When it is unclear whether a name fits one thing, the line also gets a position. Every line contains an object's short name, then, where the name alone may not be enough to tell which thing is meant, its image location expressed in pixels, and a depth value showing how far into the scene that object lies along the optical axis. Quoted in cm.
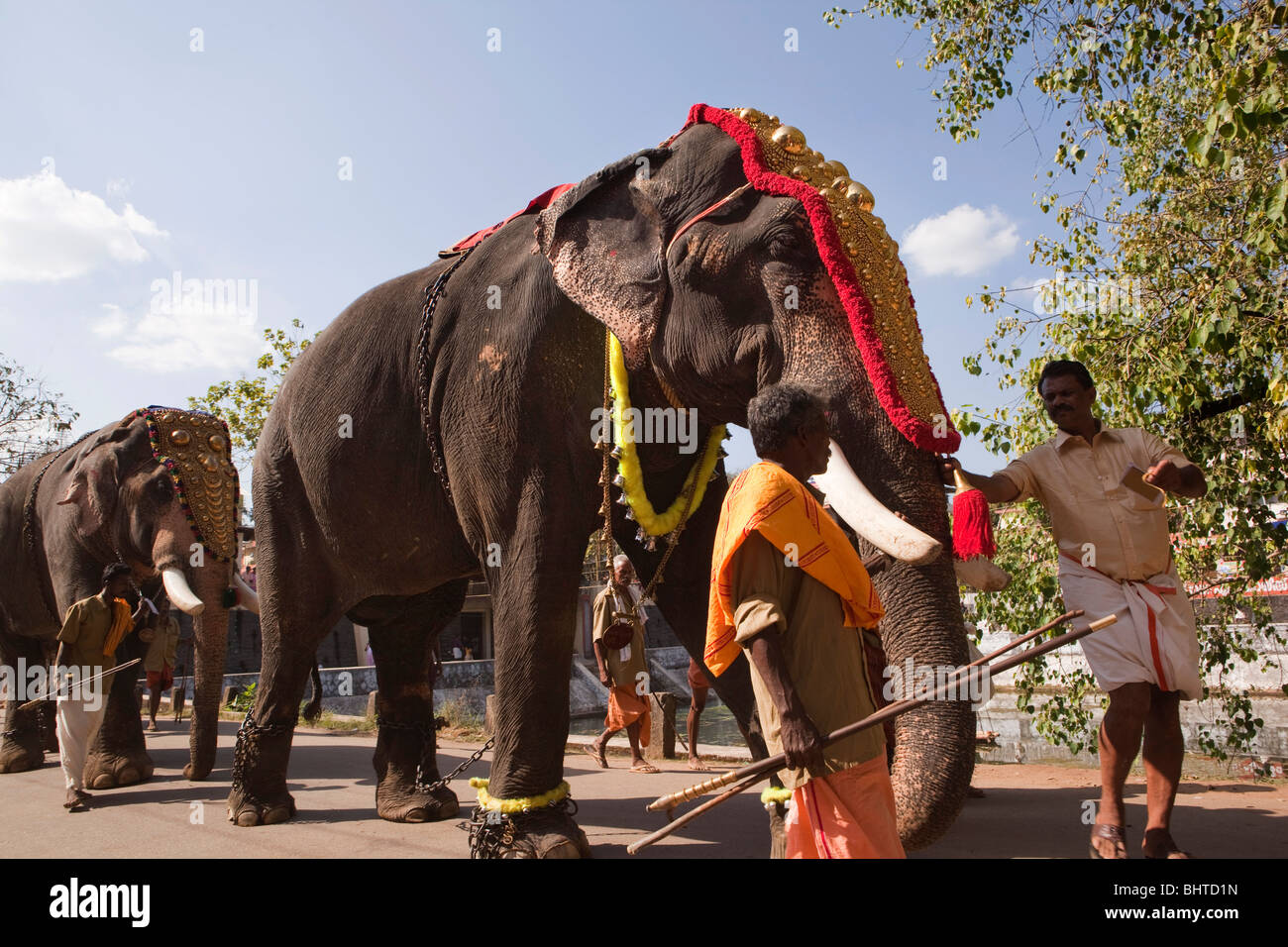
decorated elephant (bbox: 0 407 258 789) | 693
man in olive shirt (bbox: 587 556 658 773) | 805
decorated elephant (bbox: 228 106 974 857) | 298
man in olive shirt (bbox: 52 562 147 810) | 616
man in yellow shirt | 336
